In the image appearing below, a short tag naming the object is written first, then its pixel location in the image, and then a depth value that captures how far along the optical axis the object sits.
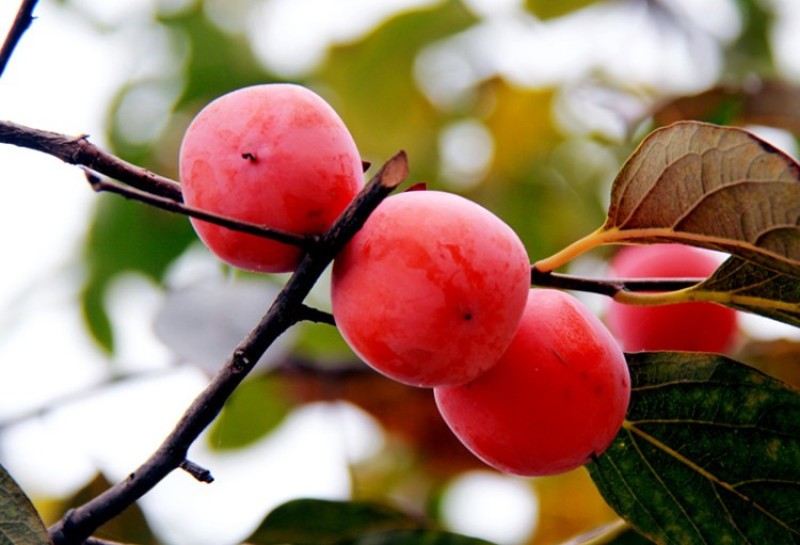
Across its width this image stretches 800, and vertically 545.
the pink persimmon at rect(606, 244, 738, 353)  1.63
